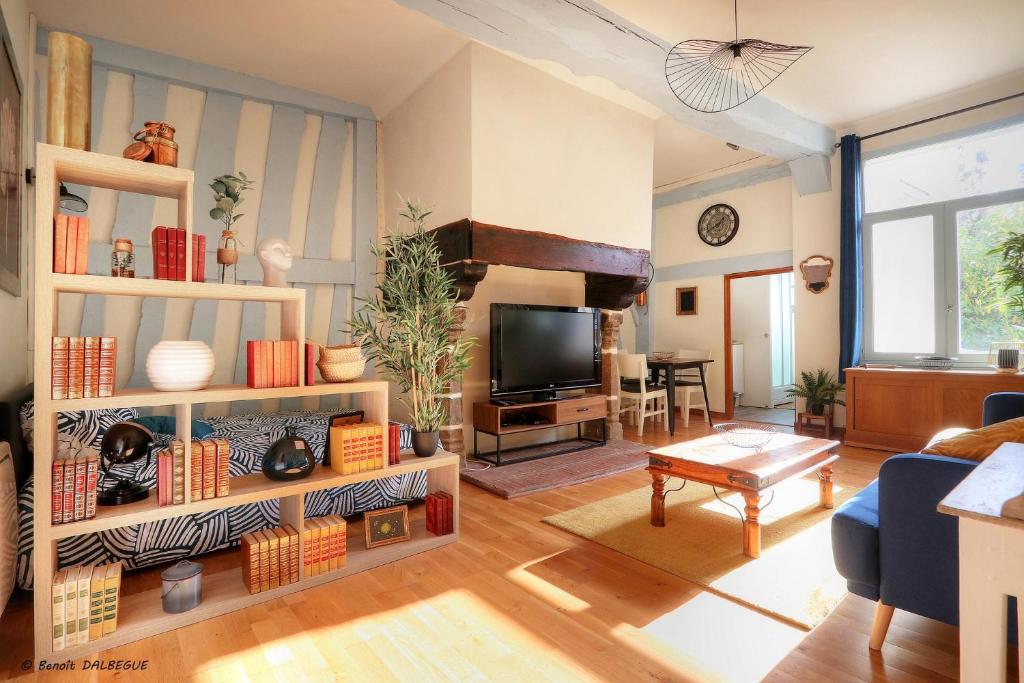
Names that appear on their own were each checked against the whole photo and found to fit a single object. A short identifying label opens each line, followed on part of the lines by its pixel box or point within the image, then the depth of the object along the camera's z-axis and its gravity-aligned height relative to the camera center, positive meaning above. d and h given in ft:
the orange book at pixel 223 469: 6.71 -1.60
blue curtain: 16.89 +2.93
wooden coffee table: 7.93 -1.96
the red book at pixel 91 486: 5.89 -1.61
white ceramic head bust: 7.27 +1.29
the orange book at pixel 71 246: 5.73 +1.16
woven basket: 7.62 -0.22
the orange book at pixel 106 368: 5.97 -0.23
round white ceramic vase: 6.33 -0.23
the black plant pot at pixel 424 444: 8.64 -1.63
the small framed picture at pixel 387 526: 8.22 -2.91
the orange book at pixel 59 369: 5.64 -0.23
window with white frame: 14.74 +3.30
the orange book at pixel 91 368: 5.86 -0.23
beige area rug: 6.96 -3.29
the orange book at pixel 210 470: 6.60 -1.59
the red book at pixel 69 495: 5.77 -1.67
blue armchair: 5.03 -2.08
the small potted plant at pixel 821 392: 17.43 -1.48
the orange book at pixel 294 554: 7.20 -2.93
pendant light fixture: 12.06 +7.02
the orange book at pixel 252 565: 6.86 -2.93
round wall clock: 21.47 +5.37
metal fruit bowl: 9.41 -1.65
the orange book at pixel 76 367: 5.74 -0.21
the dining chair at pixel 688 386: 19.93 -1.48
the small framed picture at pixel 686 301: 22.72 +2.18
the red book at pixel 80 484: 5.82 -1.56
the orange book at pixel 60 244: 5.65 +1.17
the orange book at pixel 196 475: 6.51 -1.63
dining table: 17.95 -0.71
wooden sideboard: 13.76 -1.55
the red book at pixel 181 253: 6.35 +1.20
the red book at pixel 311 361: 7.32 -0.18
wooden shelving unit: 5.52 -0.69
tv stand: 13.76 -1.99
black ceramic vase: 7.28 -1.63
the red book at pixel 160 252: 6.24 +1.19
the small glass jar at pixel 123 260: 6.11 +1.07
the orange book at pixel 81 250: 5.79 +1.13
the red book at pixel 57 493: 5.71 -1.63
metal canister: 6.32 -3.02
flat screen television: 14.12 -0.03
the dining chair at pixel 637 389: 17.85 -1.49
